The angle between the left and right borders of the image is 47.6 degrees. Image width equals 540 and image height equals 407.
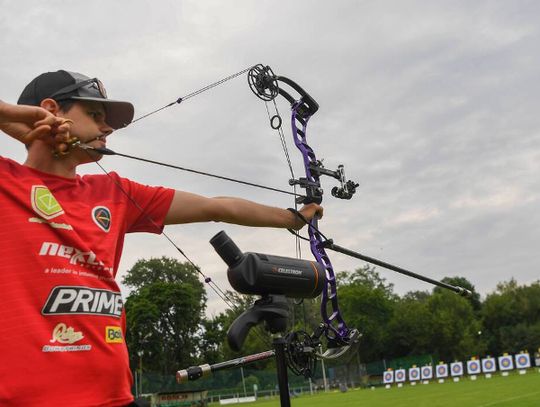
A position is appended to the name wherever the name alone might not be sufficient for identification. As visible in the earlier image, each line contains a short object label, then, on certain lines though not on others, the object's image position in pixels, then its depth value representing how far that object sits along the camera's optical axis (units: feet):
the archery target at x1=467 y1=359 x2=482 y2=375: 107.58
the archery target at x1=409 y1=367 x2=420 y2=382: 122.11
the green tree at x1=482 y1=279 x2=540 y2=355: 167.63
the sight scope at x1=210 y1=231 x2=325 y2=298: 5.91
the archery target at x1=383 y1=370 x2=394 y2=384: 127.62
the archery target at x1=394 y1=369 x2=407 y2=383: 124.47
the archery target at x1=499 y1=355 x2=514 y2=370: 119.57
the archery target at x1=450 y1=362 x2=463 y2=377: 113.91
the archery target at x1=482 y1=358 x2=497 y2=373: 109.50
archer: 5.09
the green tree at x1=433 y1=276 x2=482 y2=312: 201.69
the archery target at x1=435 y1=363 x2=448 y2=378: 120.57
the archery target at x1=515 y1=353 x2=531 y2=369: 107.96
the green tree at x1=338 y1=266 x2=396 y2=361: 165.89
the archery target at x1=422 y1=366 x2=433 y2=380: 119.98
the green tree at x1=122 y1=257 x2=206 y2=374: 122.21
